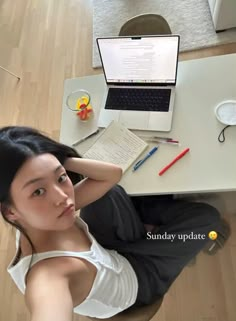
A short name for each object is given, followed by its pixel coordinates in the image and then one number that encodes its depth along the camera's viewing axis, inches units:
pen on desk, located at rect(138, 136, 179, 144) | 51.7
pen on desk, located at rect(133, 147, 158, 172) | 50.9
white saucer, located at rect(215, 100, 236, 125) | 51.6
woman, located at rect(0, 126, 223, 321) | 36.7
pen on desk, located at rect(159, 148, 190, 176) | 49.5
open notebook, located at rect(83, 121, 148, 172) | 51.8
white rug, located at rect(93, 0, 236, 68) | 102.1
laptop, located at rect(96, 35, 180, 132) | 53.4
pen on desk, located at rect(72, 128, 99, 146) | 55.4
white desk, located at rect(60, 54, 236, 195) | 48.2
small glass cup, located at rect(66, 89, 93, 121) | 57.5
